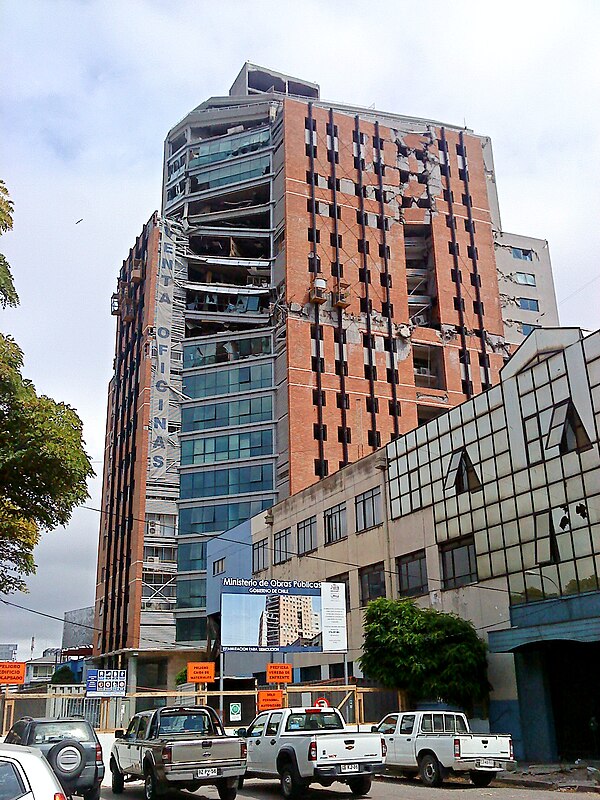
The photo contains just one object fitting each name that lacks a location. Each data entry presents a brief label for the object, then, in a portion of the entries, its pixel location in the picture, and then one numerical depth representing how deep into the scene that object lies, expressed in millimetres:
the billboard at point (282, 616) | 33531
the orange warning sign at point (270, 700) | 27691
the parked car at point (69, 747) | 14906
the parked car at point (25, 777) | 7348
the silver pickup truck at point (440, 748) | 20156
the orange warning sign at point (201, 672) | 30250
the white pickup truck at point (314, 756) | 16703
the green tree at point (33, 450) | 15570
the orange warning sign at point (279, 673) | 30538
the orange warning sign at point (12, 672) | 25391
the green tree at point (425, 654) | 29125
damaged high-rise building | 71312
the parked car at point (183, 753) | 16031
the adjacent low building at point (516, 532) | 26891
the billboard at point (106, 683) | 26344
